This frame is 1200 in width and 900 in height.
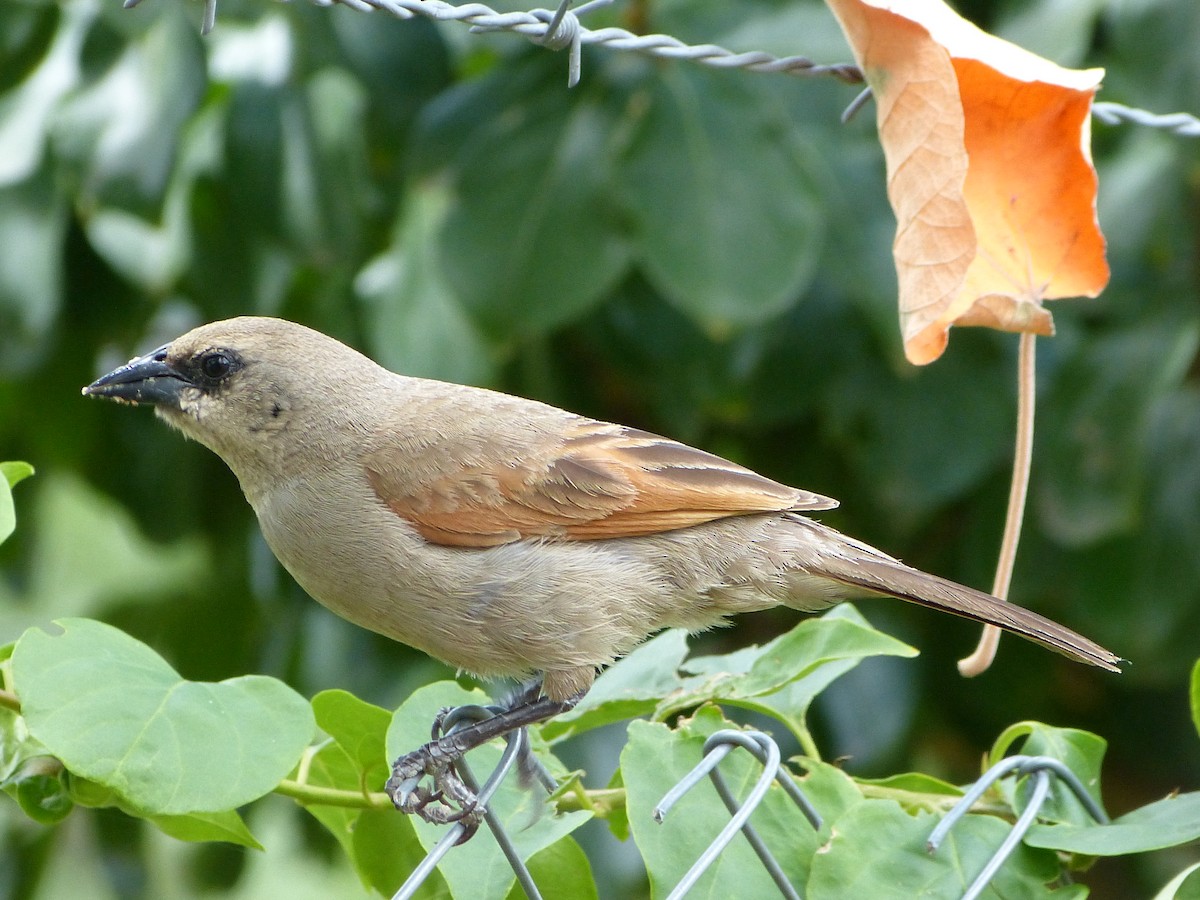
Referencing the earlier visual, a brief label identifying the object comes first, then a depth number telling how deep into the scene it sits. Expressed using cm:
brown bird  546
